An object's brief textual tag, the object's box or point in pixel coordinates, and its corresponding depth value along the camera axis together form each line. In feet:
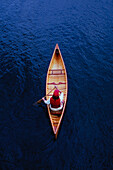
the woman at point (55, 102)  38.15
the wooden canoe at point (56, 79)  42.75
